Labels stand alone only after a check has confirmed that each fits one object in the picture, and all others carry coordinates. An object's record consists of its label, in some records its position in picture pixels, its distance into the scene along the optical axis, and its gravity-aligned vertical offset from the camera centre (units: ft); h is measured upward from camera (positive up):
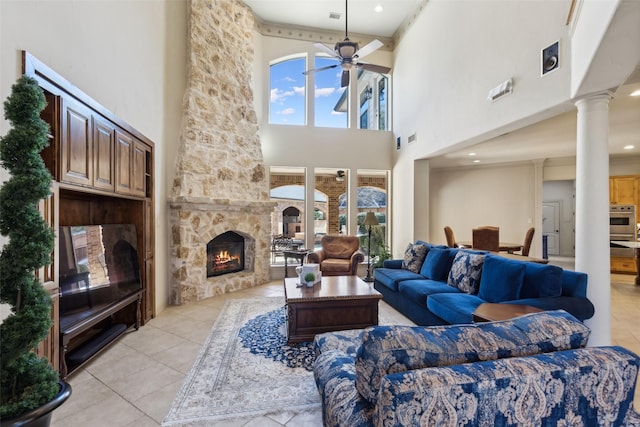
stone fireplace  14.58 +2.64
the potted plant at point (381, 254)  19.85 -2.91
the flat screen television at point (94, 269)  7.81 -1.71
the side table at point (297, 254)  18.53 -2.57
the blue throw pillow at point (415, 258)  14.70 -2.26
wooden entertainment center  6.81 +0.78
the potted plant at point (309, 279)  11.34 -2.55
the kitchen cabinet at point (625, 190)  21.22 +1.73
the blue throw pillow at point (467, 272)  11.04 -2.32
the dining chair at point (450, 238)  19.89 -1.67
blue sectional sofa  8.64 -2.57
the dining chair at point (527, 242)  18.88 -1.90
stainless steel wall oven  21.04 -0.90
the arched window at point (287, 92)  21.24 +9.06
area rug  6.49 -4.43
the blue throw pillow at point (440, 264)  13.07 -2.28
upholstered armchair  17.11 -2.59
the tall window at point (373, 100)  23.30 +9.35
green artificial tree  4.04 -0.71
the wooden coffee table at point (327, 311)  9.99 -3.44
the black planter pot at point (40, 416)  3.85 -2.77
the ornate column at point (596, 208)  8.59 +0.17
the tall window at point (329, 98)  21.84 +8.87
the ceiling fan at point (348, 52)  13.83 +7.87
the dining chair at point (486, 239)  18.04 -1.57
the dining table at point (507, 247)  19.50 -2.23
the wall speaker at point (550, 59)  9.35 +5.13
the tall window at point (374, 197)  22.75 +1.38
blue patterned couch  2.93 -1.77
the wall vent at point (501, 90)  11.24 +4.95
